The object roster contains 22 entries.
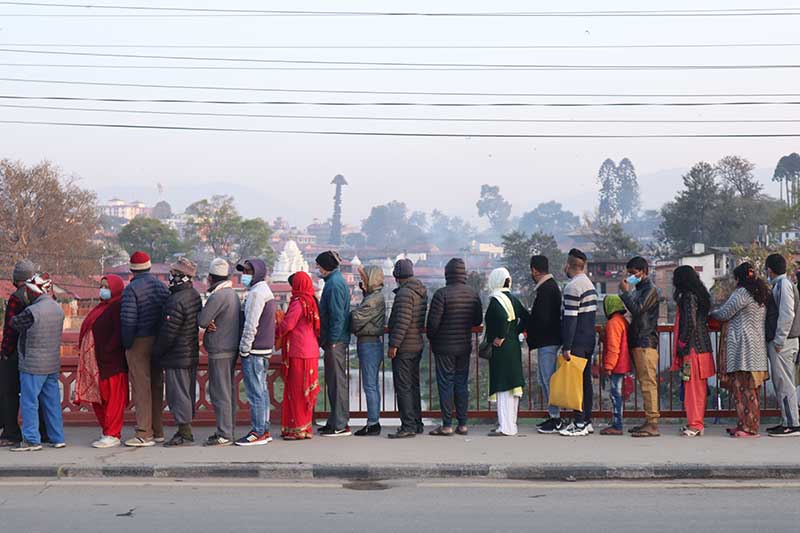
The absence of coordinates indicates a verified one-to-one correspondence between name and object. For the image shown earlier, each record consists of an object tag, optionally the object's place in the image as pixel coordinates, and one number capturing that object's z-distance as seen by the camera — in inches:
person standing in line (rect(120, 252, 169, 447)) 383.9
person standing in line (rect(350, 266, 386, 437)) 408.5
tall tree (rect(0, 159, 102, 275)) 2554.1
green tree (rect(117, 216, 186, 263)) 4411.9
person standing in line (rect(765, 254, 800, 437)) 391.2
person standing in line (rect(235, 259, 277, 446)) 388.8
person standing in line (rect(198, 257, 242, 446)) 388.5
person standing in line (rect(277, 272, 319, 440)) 398.3
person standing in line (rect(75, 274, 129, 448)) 389.4
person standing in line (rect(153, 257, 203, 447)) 383.2
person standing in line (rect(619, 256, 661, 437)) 397.4
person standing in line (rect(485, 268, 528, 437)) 405.1
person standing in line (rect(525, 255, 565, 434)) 407.2
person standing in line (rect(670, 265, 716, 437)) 397.4
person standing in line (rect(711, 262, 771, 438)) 394.0
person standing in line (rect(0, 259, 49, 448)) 386.9
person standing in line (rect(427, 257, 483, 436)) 405.1
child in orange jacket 395.9
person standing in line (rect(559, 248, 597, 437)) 396.8
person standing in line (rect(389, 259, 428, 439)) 404.2
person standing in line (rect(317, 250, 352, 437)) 406.9
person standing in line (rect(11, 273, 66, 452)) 382.0
